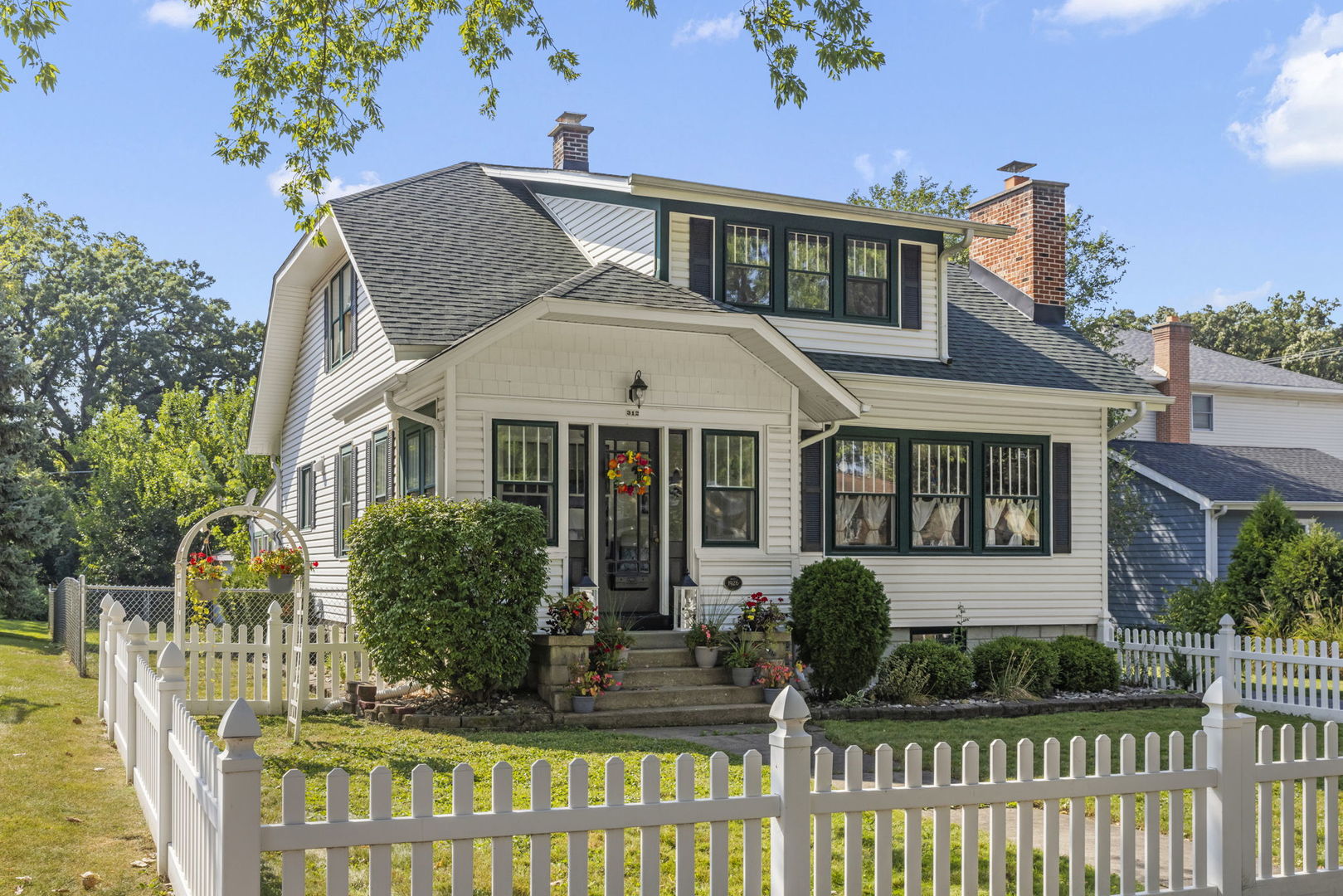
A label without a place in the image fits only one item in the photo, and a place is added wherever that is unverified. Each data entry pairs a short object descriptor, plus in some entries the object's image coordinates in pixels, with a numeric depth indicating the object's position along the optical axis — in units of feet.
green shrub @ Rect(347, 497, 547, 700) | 35.83
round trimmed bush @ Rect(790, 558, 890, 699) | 41.47
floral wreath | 42.80
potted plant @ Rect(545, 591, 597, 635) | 38.24
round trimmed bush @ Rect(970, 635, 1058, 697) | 45.34
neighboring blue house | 78.69
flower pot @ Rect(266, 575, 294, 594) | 41.38
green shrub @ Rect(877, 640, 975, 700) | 43.29
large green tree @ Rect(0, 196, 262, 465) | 149.69
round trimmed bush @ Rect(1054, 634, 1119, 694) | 46.73
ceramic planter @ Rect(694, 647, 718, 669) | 40.63
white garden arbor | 34.32
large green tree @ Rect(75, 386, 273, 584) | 97.81
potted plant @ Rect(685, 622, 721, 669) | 40.65
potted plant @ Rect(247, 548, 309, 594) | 41.09
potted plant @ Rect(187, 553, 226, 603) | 41.57
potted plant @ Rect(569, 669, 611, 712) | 36.86
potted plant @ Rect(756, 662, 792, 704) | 39.34
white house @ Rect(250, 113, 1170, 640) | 41.75
